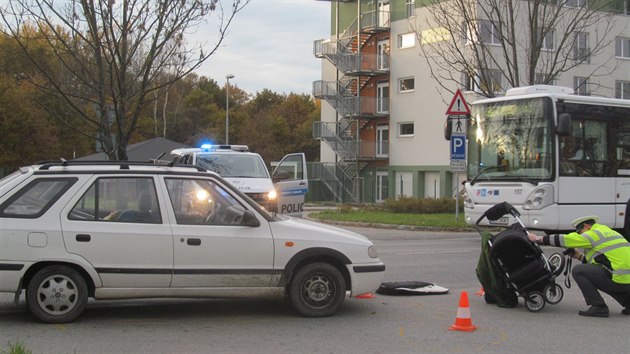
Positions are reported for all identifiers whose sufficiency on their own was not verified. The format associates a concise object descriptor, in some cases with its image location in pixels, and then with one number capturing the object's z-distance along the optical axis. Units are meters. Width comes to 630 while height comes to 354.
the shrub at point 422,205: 25.84
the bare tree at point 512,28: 20.92
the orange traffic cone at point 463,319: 6.99
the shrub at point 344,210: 26.19
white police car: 15.78
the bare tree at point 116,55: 11.59
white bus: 14.44
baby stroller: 7.89
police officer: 7.73
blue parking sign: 17.55
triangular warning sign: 17.28
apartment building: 43.09
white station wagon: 6.93
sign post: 17.33
